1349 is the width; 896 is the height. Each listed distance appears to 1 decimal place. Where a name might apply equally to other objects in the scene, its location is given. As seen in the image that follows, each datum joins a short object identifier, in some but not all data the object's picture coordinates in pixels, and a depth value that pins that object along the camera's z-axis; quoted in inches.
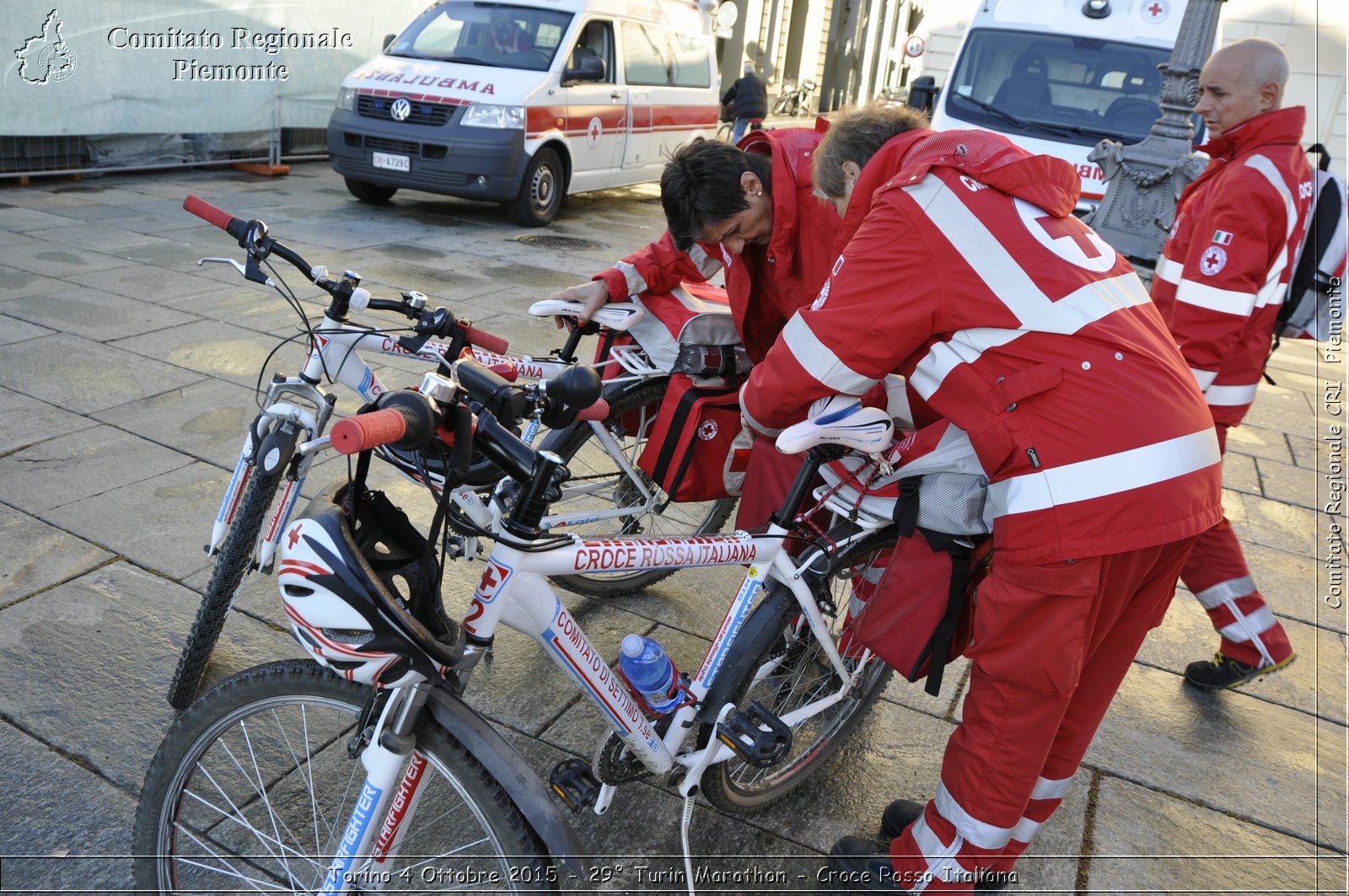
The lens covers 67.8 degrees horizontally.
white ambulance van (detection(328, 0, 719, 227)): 342.0
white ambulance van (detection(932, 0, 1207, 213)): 334.3
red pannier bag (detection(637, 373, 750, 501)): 115.8
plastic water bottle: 85.7
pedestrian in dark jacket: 483.8
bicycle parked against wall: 1040.2
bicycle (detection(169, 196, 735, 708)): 91.5
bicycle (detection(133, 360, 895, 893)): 64.1
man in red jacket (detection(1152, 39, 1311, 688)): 123.8
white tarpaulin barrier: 326.0
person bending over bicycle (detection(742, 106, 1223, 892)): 75.5
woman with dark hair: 109.5
